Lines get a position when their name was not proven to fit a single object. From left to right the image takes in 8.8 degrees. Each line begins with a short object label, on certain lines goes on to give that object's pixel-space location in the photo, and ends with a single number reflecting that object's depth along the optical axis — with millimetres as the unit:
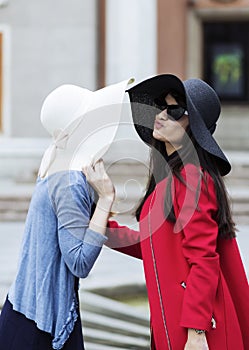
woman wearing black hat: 5352
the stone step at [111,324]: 10788
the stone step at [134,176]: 22489
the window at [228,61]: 38812
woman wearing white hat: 5520
